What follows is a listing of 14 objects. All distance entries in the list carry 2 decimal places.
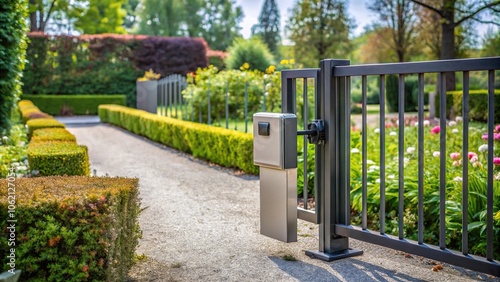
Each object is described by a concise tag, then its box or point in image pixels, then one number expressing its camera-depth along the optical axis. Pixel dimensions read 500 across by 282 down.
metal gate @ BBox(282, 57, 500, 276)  3.29
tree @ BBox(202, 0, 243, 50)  48.56
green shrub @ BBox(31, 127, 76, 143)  6.92
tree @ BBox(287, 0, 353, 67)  30.23
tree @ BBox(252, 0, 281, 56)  51.25
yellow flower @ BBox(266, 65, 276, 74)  10.60
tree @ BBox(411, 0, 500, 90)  17.07
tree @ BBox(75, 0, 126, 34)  31.52
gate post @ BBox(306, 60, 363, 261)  3.88
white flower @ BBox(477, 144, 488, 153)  5.26
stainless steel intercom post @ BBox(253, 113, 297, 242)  3.67
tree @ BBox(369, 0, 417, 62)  26.95
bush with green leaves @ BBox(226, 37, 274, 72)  21.78
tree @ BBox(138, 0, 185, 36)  45.66
